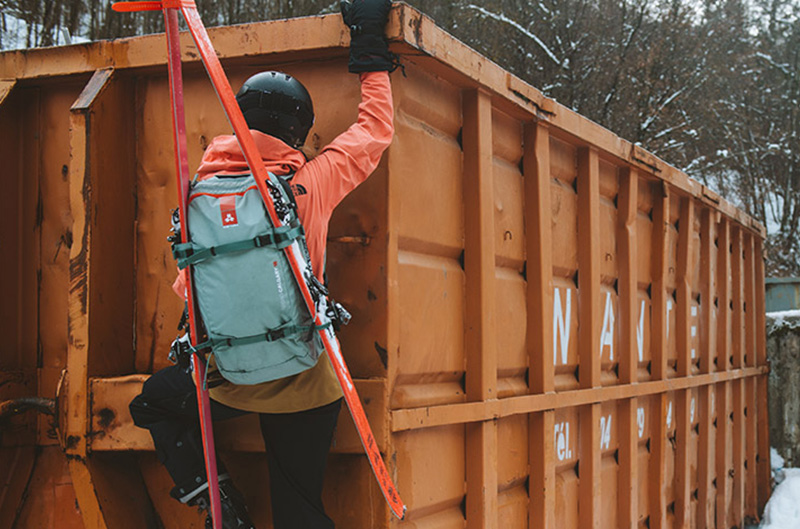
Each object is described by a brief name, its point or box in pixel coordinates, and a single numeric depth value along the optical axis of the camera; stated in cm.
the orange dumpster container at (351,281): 268
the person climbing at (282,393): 237
